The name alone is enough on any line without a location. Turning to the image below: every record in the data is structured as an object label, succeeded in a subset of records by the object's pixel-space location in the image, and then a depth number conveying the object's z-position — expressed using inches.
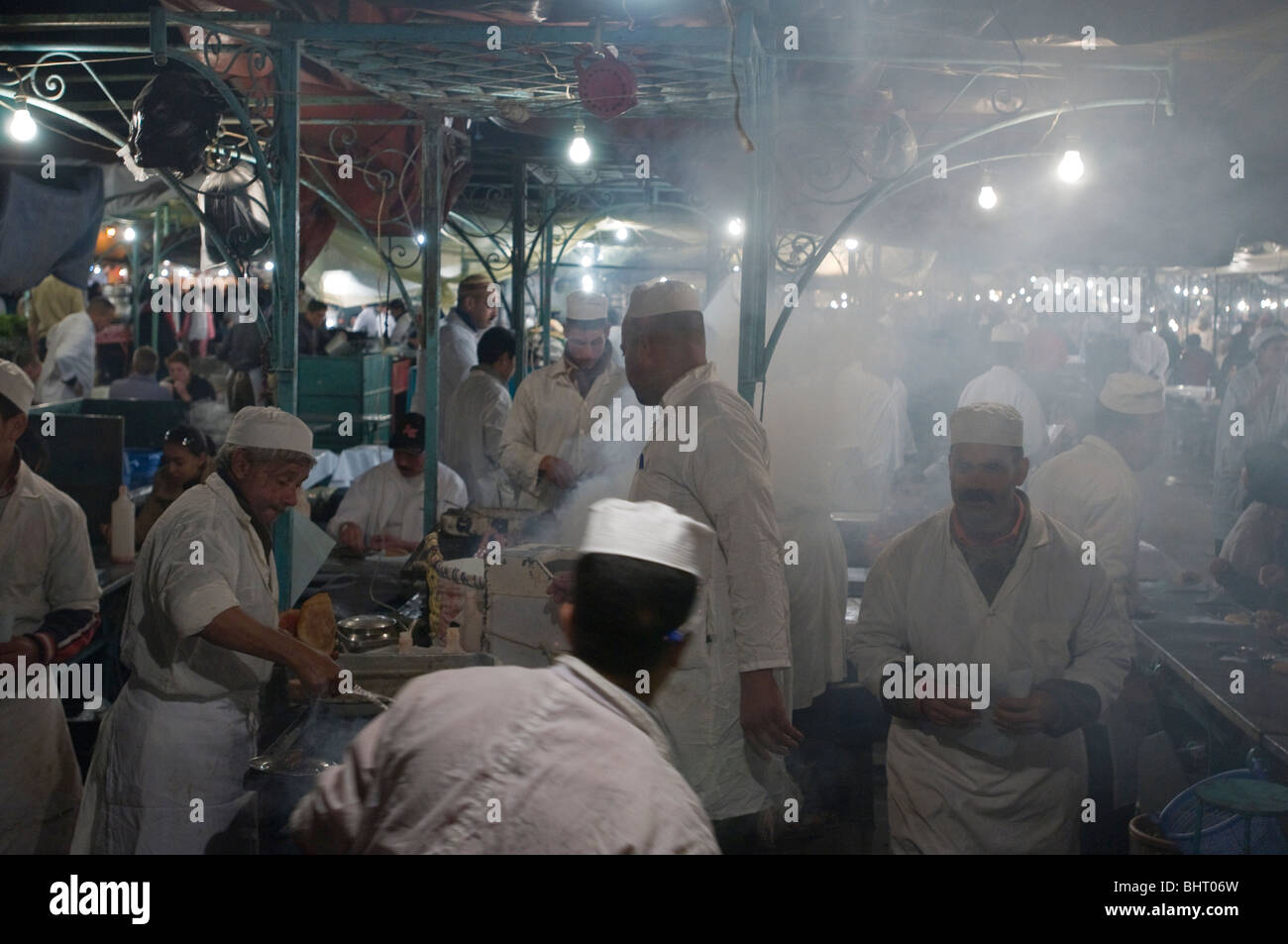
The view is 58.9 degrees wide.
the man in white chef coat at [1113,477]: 191.9
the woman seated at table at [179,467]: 263.4
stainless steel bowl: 170.7
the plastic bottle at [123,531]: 263.1
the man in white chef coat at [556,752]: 62.6
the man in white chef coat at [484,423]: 313.9
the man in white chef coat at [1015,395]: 366.9
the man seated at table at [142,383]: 473.7
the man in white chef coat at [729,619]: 132.7
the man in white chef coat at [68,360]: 473.1
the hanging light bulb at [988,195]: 323.9
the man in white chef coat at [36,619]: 149.3
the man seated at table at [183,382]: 492.1
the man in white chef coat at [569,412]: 237.1
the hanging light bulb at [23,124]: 212.8
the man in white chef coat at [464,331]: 356.8
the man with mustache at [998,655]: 138.0
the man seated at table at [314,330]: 595.8
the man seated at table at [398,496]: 279.1
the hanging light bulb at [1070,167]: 230.8
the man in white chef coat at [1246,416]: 433.1
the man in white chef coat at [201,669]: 133.0
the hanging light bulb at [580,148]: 233.6
